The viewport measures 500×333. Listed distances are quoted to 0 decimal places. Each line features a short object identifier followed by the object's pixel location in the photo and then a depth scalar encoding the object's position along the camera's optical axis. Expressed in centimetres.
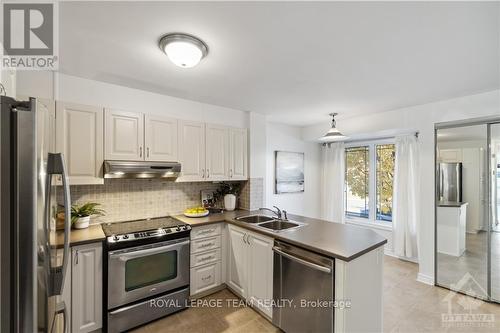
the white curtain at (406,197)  362
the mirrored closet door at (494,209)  251
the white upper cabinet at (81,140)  206
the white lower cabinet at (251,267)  221
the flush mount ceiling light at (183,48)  152
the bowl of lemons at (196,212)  286
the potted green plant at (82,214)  220
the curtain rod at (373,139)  391
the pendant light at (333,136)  311
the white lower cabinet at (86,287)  188
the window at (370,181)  420
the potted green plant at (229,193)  337
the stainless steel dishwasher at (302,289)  168
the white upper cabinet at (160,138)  253
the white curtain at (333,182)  462
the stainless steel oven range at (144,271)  201
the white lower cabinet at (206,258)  254
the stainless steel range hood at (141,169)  221
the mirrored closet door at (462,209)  261
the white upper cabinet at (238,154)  326
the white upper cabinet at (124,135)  230
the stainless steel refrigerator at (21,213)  75
